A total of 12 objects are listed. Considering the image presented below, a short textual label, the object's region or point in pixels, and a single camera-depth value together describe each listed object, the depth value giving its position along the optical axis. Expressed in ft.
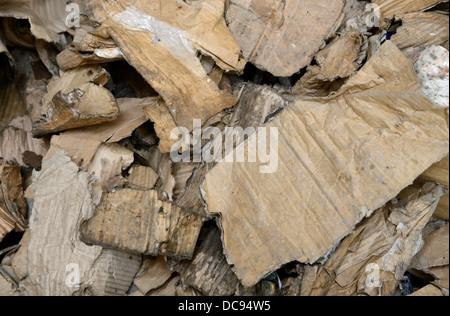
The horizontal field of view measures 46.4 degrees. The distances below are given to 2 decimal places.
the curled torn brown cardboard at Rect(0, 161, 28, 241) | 2.38
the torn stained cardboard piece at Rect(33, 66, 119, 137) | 2.28
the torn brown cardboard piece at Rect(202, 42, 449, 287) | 1.95
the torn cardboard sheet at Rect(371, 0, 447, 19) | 2.24
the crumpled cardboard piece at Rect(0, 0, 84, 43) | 2.53
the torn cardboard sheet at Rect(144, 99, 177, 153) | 2.37
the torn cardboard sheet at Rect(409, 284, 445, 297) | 2.02
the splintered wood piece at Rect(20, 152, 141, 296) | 2.24
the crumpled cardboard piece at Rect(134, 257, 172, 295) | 2.31
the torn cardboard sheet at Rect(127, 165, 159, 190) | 2.40
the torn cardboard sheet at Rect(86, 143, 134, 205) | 2.36
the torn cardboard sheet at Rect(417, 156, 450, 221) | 2.04
